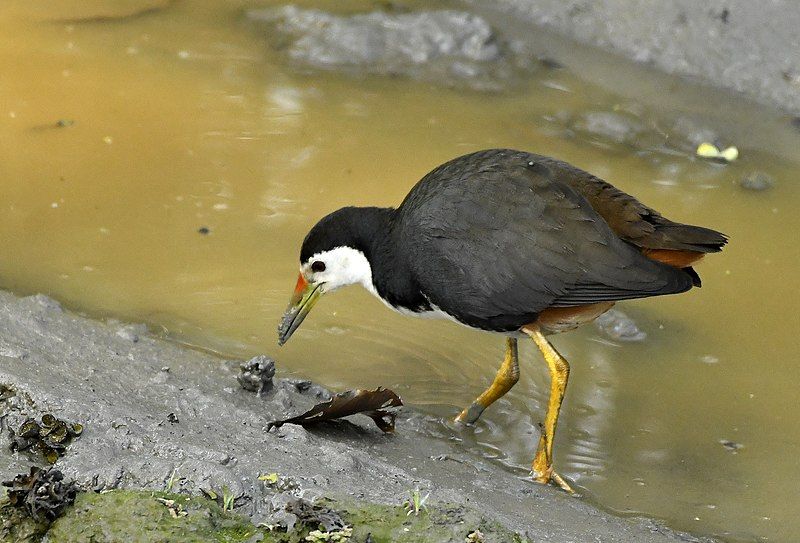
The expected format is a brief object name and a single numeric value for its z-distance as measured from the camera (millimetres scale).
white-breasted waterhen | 8453
